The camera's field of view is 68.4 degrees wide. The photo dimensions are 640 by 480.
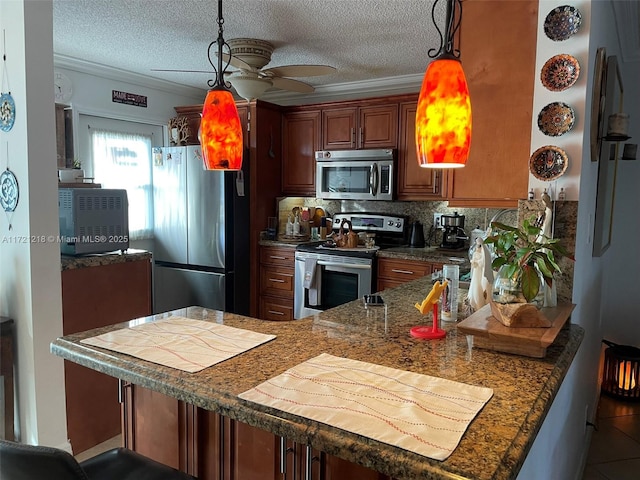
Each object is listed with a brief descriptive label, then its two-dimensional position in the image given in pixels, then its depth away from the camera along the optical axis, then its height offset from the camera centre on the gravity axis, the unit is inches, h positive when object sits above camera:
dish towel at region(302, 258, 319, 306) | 162.4 -29.3
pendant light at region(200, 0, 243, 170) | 61.0 +8.5
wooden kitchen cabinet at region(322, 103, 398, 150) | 162.9 +24.2
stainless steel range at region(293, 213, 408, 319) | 154.5 -24.5
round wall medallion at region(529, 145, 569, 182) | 64.1 +4.9
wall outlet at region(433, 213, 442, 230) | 167.5 -8.8
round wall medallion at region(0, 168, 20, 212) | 91.6 -0.5
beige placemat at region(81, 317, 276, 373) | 51.4 -18.1
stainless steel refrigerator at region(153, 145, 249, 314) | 166.7 -15.2
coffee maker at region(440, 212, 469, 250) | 159.0 -12.4
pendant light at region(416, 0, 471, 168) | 43.1 +7.6
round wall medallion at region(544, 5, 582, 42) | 61.9 +23.4
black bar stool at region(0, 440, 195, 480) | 33.8 -19.8
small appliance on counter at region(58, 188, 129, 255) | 100.9 -6.5
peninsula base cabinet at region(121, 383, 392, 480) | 45.4 -28.0
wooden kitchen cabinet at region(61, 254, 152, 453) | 102.6 -29.0
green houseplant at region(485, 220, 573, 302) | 54.9 -7.1
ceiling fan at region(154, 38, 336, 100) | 117.6 +30.6
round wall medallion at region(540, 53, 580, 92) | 62.4 +16.9
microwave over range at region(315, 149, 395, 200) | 161.8 +7.3
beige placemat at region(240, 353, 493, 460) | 35.2 -17.7
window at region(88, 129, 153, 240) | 172.1 +8.2
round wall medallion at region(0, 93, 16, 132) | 90.6 +14.8
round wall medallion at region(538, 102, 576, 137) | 63.1 +10.8
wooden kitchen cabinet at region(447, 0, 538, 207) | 67.1 +15.1
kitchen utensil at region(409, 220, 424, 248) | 167.2 -14.1
